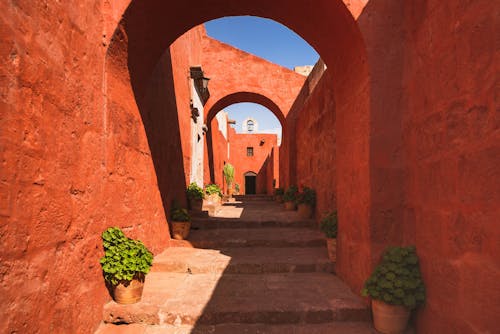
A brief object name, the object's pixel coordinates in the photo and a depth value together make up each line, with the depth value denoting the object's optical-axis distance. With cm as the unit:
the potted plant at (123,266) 263
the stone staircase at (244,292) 254
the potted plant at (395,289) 230
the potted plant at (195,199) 643
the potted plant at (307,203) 574
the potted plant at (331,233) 367
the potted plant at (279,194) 1030
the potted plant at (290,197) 762
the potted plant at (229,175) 1620
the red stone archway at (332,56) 281
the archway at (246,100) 1072
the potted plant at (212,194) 901
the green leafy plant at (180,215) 477
